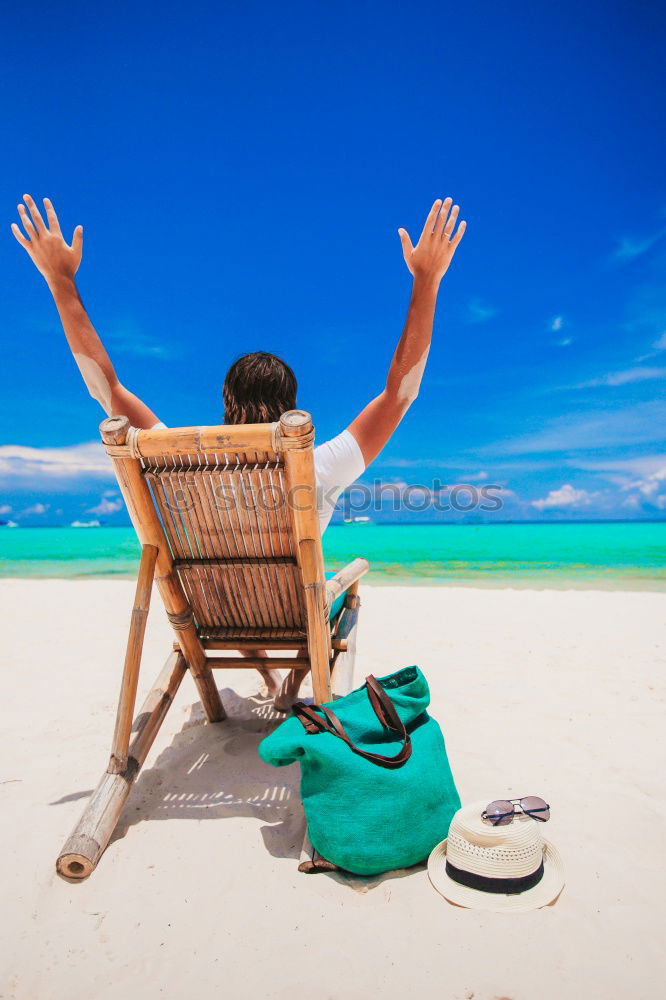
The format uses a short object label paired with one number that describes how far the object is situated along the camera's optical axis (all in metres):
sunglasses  1.58
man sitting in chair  2.05
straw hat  1.54
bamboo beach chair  1.85
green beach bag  1.67
